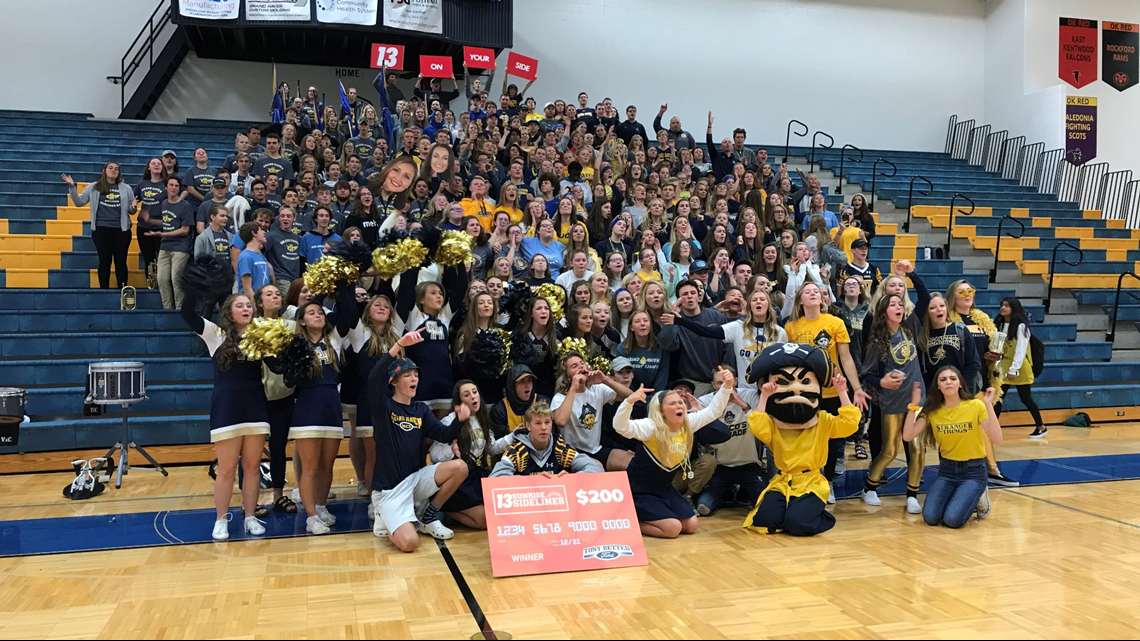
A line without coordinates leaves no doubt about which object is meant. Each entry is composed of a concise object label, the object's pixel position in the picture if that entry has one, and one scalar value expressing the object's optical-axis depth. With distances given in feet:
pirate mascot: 18.30
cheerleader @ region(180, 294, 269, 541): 18.08
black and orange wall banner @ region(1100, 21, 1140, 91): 60.64
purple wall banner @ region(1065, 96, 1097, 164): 58.90
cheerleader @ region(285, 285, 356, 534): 18.57
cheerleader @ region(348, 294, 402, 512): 19.61
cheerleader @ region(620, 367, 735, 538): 18.20
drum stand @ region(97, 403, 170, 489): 22.99
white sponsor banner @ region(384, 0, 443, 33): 50.60
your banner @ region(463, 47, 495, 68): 51.78
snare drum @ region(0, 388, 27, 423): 22.59
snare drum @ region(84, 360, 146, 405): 22.21
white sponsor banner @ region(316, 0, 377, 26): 49.49
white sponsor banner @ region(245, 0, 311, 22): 48.83
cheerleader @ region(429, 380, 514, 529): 18.71
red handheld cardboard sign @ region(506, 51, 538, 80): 51.98
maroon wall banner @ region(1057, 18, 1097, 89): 60.39
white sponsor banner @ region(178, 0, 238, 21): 48.19
